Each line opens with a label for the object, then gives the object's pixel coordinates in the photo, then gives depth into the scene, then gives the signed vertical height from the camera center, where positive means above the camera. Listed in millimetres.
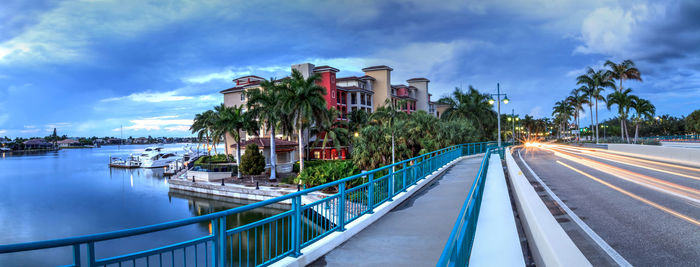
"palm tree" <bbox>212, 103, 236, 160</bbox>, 50531 +2536
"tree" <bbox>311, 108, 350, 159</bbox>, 51916 +826
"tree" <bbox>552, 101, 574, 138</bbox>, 96688 +5977
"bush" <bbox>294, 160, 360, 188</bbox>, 31797 -3384
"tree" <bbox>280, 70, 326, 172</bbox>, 40062 +4393
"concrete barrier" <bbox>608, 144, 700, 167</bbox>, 20969 -1855
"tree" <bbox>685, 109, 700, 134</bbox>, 74588 +933
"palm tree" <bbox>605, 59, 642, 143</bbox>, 54688 +9071
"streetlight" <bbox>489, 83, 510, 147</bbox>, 31469 +3082
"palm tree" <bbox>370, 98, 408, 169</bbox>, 44812 +2686
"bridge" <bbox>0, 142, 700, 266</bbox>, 3902 -2012
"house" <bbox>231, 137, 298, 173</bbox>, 51344 -1942
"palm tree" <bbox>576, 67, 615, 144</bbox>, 58094 +7875
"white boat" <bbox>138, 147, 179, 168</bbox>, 91688 -4485
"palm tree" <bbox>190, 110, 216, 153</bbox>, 69925 +3556
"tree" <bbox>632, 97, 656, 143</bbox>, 58938 +3324
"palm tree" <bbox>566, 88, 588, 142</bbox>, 73300 +5965
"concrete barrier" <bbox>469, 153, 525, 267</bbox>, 4211 -1554
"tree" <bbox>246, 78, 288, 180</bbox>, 43250 +4286
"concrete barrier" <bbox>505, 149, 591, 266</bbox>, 3389 -1258
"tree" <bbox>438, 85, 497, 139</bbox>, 50625 +3833
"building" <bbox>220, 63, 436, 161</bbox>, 59844 +9064
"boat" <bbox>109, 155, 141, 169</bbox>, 92938 -5611
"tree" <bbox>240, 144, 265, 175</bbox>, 45125 -2915
